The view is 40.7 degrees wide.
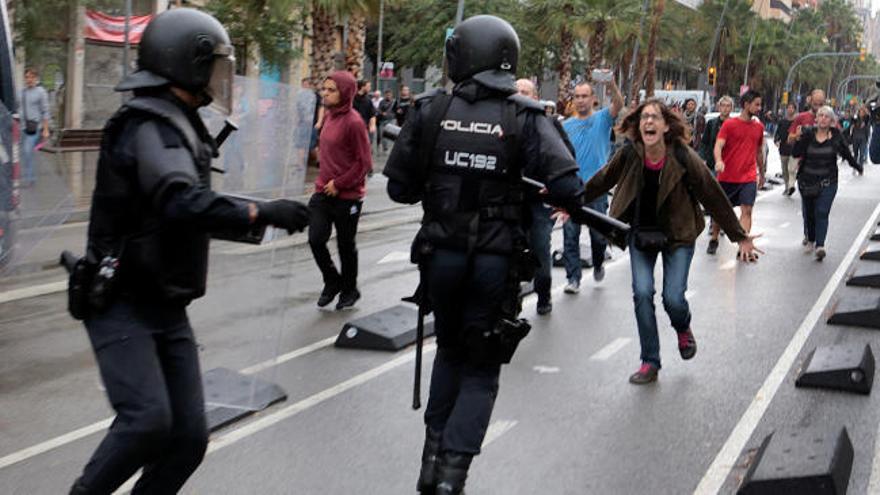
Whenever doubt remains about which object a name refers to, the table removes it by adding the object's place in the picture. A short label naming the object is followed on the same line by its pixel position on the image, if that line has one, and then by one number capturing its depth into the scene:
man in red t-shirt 12.77
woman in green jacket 6.92
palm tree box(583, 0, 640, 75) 39.22
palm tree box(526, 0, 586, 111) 38.19
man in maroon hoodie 8.74
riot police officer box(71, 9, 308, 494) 3.48
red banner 25.58
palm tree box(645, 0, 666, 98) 48.62
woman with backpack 13.05
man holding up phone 9.70
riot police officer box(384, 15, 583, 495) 4.45
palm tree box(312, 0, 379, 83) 23.39
